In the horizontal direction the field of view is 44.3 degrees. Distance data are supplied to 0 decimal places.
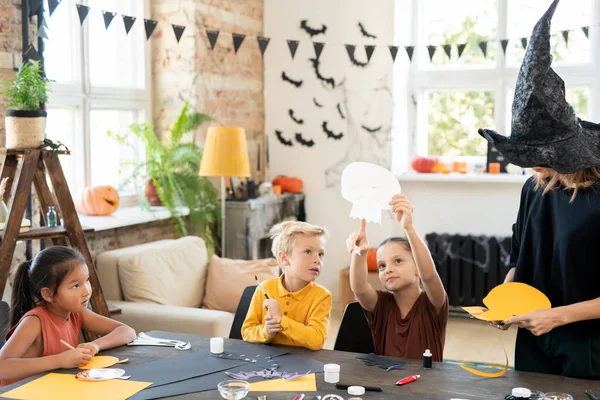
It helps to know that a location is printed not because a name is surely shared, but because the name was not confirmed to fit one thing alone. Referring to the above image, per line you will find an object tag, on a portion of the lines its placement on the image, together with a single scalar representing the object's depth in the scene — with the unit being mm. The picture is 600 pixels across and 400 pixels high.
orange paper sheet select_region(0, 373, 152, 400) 1997
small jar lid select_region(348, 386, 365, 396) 1983
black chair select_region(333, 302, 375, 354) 2730
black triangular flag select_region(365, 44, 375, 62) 5584
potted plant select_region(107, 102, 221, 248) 4824
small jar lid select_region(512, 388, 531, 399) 1942
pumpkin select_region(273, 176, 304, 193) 5914
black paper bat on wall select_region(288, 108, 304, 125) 5977
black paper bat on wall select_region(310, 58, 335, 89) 5867
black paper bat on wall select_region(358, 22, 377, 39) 5719
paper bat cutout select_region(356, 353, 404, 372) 2227
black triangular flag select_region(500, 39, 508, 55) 5138
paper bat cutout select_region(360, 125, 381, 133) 5793
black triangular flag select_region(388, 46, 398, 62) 5377
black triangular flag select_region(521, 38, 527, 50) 5008
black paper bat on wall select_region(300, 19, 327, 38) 5840
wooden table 1987
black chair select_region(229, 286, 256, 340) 2867
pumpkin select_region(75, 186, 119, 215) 4434
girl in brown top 2480
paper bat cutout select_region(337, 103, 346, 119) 5855
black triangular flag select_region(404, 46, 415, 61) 5207
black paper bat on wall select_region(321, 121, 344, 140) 5875
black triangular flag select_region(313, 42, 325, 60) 5221
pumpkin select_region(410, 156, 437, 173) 5742
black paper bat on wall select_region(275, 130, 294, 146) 6023
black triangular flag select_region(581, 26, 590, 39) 4754
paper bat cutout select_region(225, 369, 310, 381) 2141
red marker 2074
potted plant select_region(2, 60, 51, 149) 3277
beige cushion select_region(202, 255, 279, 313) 4297
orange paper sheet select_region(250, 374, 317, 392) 2043
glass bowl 1935
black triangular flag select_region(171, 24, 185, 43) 4465
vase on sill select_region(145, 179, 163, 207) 4945
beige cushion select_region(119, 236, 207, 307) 3988
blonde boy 2488
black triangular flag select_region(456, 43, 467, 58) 4910
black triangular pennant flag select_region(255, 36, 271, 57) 5070
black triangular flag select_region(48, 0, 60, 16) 3666
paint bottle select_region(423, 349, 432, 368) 2213
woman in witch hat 1905
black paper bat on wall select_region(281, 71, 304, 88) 5953
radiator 5488
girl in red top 2381
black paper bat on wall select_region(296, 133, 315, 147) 5957
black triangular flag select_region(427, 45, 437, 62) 5033
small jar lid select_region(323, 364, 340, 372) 2096
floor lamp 4719
